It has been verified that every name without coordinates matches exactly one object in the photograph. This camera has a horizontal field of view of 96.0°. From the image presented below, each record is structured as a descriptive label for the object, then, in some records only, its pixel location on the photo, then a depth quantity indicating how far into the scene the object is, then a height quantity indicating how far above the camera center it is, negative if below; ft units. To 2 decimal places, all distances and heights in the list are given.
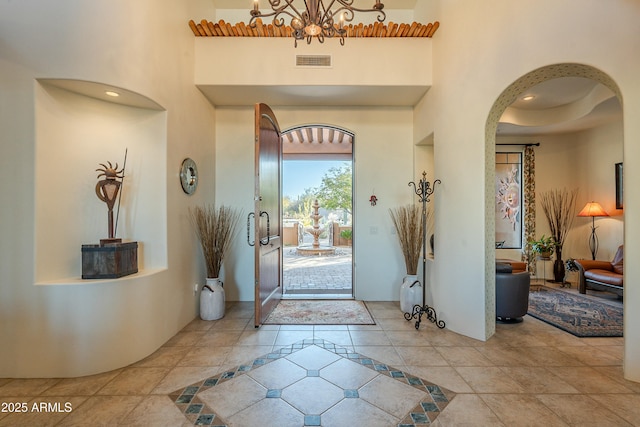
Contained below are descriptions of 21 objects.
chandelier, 7.43 +5.29
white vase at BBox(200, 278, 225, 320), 11.72 -3.54
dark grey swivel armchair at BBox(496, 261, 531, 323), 11.07 -2.96
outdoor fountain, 30.96 -3.49
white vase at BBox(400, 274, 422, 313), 12.25 -3.38
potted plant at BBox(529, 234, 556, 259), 17.93 -2.00
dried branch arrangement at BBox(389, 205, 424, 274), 12.47 -1.09
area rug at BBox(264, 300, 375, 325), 11.46 -4.22
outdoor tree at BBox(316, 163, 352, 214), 42.83 +4.11
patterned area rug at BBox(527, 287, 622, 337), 10.62 -4.23
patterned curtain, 19.15 +1.01
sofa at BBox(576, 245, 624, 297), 13.84 -2.99
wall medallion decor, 10.98 +1.58
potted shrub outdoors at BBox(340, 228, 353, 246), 37.63 -2.49
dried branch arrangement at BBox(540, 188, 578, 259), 18.76 +0.34
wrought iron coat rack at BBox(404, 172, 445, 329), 11.57 -3.04
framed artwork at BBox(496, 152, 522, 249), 19.31 +0.82
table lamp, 16.93 +0.06
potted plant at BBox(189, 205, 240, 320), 11.76 -1.58
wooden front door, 10.85 +0.08
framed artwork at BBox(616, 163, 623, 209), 16.39 +1.69
